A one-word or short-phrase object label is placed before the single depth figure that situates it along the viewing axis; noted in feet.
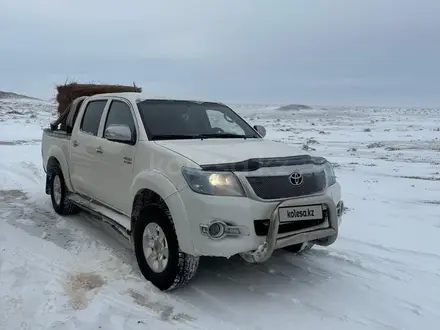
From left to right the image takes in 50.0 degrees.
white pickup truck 13.19
